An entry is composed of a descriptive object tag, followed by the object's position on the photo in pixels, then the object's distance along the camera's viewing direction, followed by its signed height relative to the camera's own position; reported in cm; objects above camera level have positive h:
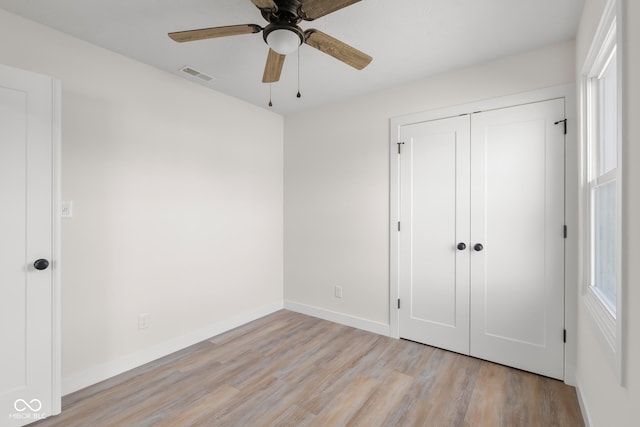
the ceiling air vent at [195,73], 269 +128
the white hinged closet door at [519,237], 229 -19
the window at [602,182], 129 +17
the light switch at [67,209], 215 +2
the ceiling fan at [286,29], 153 +101
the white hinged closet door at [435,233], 270 -19
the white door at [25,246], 175 -21
